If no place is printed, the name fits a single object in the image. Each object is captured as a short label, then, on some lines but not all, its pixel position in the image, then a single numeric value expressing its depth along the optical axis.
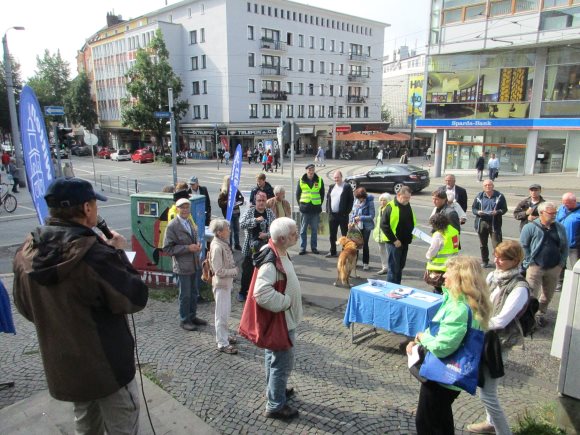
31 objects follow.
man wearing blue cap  2.27
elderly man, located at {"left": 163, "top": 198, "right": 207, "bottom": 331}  5.44
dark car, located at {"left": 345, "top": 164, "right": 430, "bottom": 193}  19.95
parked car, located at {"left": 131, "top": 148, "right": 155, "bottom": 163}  45.06
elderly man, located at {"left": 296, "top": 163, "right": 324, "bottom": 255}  9.17
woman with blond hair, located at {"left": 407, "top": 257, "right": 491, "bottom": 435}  2.89
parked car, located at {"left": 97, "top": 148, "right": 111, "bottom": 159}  53.50
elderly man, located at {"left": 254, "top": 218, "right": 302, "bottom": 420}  3.44
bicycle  16.08
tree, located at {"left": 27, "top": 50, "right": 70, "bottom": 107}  69.38
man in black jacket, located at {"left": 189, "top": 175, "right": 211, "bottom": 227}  8.89
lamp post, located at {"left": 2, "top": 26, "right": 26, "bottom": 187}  20.89
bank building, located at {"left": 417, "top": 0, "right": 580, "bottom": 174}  22.88
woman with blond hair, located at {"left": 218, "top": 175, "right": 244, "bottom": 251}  9.70
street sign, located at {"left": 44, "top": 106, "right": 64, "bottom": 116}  13.77
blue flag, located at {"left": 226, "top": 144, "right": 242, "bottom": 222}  8.66
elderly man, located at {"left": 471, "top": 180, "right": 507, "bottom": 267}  8.35
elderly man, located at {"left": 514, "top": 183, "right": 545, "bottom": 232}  7.45
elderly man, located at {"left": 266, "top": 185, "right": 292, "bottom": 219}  8.06
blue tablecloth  4.69
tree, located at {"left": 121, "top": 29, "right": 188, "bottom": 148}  45.75
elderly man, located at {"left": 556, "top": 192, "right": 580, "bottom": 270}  6.41
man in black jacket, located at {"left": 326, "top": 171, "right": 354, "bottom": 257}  8.93
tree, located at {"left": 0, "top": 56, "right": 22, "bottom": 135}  46.52
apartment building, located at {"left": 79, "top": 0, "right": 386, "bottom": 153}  48.38
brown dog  7.23
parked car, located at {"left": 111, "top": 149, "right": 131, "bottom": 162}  48.80
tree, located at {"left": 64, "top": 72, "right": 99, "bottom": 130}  65.50
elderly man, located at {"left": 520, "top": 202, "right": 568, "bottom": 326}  5.61
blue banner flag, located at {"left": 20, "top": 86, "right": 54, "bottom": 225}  4.58
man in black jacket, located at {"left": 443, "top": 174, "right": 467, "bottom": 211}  8.55
